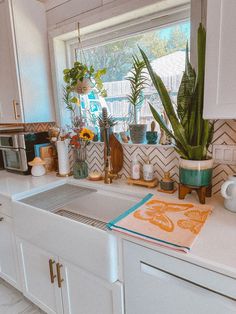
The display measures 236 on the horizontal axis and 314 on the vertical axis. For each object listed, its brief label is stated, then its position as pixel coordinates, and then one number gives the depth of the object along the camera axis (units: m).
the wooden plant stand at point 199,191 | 1.11
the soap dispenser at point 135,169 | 1.46
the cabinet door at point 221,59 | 0.81
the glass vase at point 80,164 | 1.66
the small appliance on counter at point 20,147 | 1.77
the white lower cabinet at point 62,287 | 1.01
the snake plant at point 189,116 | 1.07
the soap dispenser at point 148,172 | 1.40
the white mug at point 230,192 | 0.99
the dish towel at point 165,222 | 0.81
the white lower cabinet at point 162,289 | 0.73
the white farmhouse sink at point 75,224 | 0.95
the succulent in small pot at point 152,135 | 1.44
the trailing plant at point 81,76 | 1.55
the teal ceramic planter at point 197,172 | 1.10
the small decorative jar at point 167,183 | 1.30
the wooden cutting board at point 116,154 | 1.54
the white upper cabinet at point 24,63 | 1.61
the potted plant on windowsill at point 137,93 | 1.47
